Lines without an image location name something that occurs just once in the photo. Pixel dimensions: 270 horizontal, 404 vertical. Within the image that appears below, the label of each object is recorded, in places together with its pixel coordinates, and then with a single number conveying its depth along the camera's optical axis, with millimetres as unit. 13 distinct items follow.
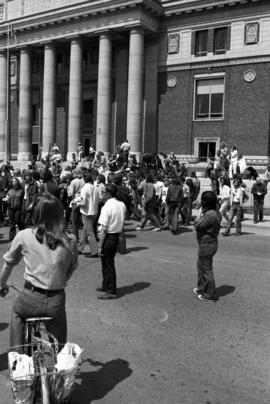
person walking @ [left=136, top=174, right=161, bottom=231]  13672
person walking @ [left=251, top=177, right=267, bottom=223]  16344
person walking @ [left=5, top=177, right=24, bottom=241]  11477
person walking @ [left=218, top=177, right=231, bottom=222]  14152
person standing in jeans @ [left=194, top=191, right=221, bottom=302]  6801
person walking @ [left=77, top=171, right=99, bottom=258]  9695
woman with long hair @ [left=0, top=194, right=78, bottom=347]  3416
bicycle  3172
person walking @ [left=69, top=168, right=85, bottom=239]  11039
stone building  31375
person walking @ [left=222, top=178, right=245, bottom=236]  13539
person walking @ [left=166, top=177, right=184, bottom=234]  13656
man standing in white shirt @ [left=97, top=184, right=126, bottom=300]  6832
